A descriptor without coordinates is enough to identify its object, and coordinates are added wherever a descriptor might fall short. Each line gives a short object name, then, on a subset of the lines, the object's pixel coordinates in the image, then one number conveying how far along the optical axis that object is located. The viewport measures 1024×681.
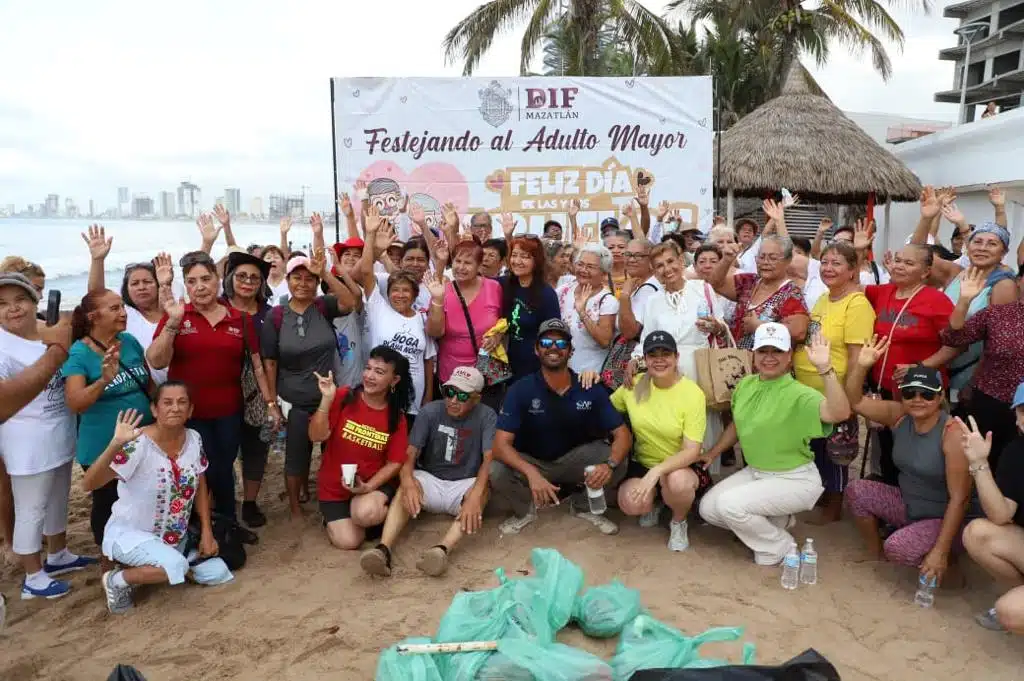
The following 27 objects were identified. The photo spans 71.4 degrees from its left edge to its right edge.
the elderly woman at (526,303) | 4.55
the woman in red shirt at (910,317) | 4.00
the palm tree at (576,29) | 13.90
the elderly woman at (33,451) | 3.41
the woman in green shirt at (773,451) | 3.83
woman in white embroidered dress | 3.41
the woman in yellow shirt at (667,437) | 4.04
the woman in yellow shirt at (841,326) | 4.07
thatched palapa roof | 12.33
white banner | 7.65
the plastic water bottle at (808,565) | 3.71
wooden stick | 2.71
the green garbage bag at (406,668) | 2.62
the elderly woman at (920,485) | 3.38
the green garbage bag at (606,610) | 3.17
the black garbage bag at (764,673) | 2.34
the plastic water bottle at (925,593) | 3.43
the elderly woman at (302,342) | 4.30
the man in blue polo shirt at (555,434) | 4.13
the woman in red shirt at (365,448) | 4.13
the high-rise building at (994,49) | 32.97
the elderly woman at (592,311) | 4.46
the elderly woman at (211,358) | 3.92
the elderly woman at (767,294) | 4.10
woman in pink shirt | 4.55
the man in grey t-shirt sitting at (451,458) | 4.11
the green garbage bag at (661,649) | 2.71
